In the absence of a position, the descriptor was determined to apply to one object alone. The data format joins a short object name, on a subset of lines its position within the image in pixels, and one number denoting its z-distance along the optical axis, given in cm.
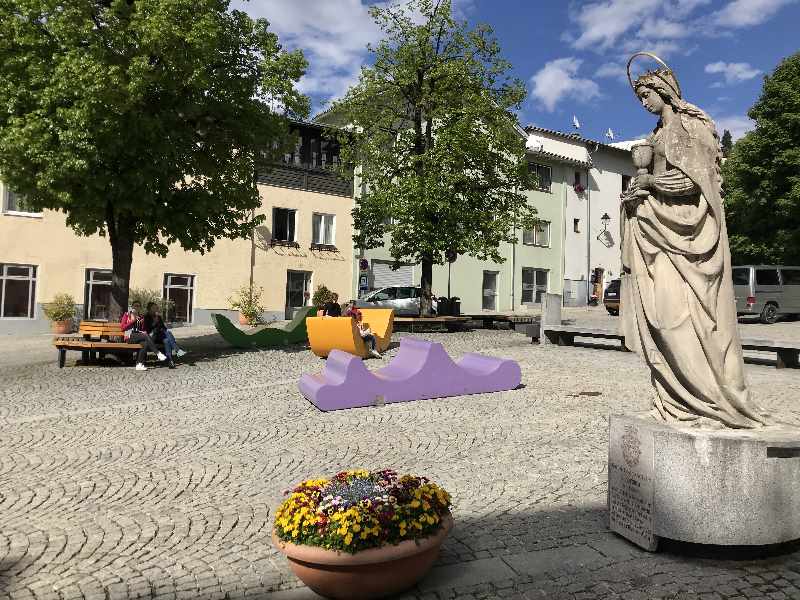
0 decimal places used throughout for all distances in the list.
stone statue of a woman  412
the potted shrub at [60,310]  2217
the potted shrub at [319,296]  2794
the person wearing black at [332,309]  1629
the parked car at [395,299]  2734
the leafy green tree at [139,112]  1195
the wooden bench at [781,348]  1198
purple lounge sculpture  893
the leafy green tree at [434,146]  1961
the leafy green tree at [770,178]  2872
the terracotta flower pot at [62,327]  2161
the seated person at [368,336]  1409
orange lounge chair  1349
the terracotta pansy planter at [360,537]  346
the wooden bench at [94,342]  1284
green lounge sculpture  1595
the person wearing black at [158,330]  1330
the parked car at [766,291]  2261
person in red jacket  1287
